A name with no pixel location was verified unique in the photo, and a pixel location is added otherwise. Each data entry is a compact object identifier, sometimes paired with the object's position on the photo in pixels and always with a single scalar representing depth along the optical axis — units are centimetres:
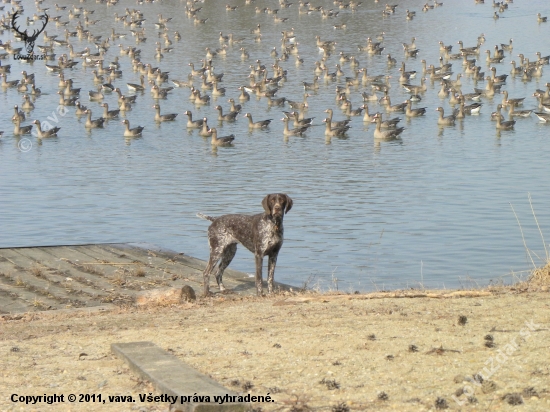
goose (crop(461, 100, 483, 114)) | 3862
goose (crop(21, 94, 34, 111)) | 4094
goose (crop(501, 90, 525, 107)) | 3762
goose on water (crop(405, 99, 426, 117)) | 3869
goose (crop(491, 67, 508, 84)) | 4420
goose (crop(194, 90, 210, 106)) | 4281
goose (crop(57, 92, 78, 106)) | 4231
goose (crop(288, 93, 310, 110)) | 3956
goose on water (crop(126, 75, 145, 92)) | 4688
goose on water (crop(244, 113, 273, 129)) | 3717
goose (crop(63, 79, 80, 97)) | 4412
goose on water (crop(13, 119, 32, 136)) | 3550
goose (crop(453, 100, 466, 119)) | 3697
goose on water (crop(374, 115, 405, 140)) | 3350
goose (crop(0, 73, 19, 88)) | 4775
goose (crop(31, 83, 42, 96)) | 4560
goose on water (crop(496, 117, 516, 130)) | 3484
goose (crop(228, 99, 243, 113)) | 4041
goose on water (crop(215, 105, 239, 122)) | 3903
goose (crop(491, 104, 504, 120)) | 3526
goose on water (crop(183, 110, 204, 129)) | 3696
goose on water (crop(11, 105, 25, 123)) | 3653
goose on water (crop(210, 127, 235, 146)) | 3353
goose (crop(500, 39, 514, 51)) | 5391
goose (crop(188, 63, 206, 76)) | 4871
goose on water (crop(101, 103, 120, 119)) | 3938
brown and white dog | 1255
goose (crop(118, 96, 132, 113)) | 4150
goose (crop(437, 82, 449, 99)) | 4400
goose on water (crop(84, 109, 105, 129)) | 3750
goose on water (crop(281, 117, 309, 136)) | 3534
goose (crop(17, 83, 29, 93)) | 4606
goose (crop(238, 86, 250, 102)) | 4391
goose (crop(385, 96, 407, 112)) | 3941
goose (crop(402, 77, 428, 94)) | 4353
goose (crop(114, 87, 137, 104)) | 4181
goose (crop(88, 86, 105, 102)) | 4453
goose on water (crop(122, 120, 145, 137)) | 3503
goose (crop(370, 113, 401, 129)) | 3412
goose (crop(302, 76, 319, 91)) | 4612
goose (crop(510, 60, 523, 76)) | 4731
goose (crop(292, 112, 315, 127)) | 3608
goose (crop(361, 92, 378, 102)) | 4219
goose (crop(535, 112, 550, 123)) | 3619
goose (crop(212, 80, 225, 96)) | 4474
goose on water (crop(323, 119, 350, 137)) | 3434
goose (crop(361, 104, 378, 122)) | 3822
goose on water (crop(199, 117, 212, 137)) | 3550
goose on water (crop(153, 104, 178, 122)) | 3845
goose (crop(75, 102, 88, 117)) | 3975
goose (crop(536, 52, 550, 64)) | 4744
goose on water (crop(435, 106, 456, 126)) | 3594
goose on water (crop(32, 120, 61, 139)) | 3478
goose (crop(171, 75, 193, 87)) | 4788
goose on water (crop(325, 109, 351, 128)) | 3466
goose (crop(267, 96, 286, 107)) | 4225
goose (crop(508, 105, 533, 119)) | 3672
